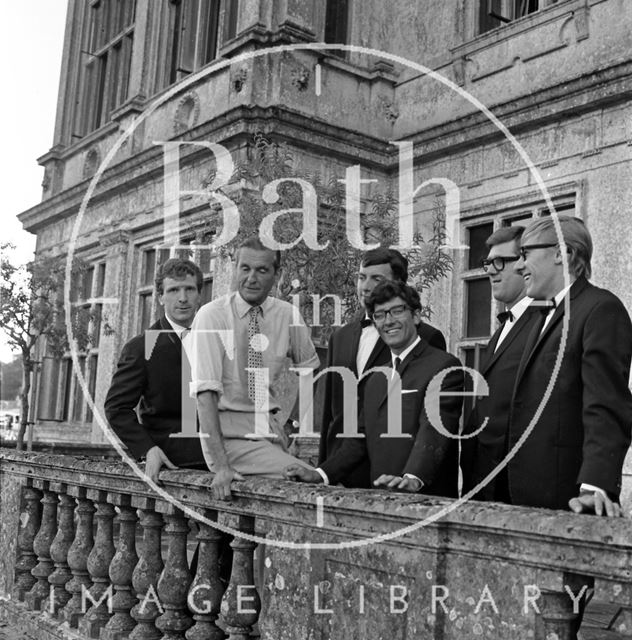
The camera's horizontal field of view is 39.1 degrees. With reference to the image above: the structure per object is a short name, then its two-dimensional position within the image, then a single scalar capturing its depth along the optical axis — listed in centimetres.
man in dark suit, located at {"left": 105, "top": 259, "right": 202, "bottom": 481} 426
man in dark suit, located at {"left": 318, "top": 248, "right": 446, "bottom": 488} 390
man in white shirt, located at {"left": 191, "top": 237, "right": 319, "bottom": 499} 378
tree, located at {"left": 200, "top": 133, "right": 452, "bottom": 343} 735
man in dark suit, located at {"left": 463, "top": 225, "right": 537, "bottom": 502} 339
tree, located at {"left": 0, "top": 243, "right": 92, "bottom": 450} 1391
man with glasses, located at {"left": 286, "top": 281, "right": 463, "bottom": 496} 339
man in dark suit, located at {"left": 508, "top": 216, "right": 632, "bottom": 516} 282
